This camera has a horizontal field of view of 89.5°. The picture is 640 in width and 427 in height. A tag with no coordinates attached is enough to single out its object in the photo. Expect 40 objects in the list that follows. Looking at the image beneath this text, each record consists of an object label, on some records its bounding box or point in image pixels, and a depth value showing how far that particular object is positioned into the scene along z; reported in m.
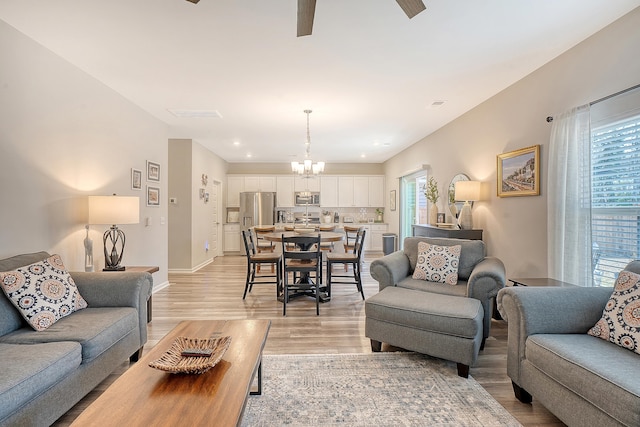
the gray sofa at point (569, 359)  1.42
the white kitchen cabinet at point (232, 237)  8.46
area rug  1.85
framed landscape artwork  3.17
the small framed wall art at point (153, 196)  4.57
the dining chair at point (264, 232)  5.78
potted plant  5.15
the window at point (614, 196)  2.29
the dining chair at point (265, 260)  4.24
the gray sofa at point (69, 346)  1.49
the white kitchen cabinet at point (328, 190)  9.05
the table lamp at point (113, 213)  3.01
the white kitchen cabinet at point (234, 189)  8.86
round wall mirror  4.65
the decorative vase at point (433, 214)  5.14
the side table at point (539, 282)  2.68
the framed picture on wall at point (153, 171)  4.57
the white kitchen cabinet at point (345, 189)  9.10
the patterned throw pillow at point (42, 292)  1.99
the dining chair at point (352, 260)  4.22
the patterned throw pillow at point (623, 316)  1.69
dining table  4.18
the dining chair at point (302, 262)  3.73
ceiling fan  1.57
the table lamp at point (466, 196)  4.02
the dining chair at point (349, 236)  6.01
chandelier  5.14
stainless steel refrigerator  8.44
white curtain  2.56
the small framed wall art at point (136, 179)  4.18
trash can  7.86
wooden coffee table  1.18
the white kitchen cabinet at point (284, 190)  8.97
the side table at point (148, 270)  3.48
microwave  8.99
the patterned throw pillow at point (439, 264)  3.14
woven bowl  1.49
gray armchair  2.63
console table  4.09
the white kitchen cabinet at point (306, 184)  8.98
